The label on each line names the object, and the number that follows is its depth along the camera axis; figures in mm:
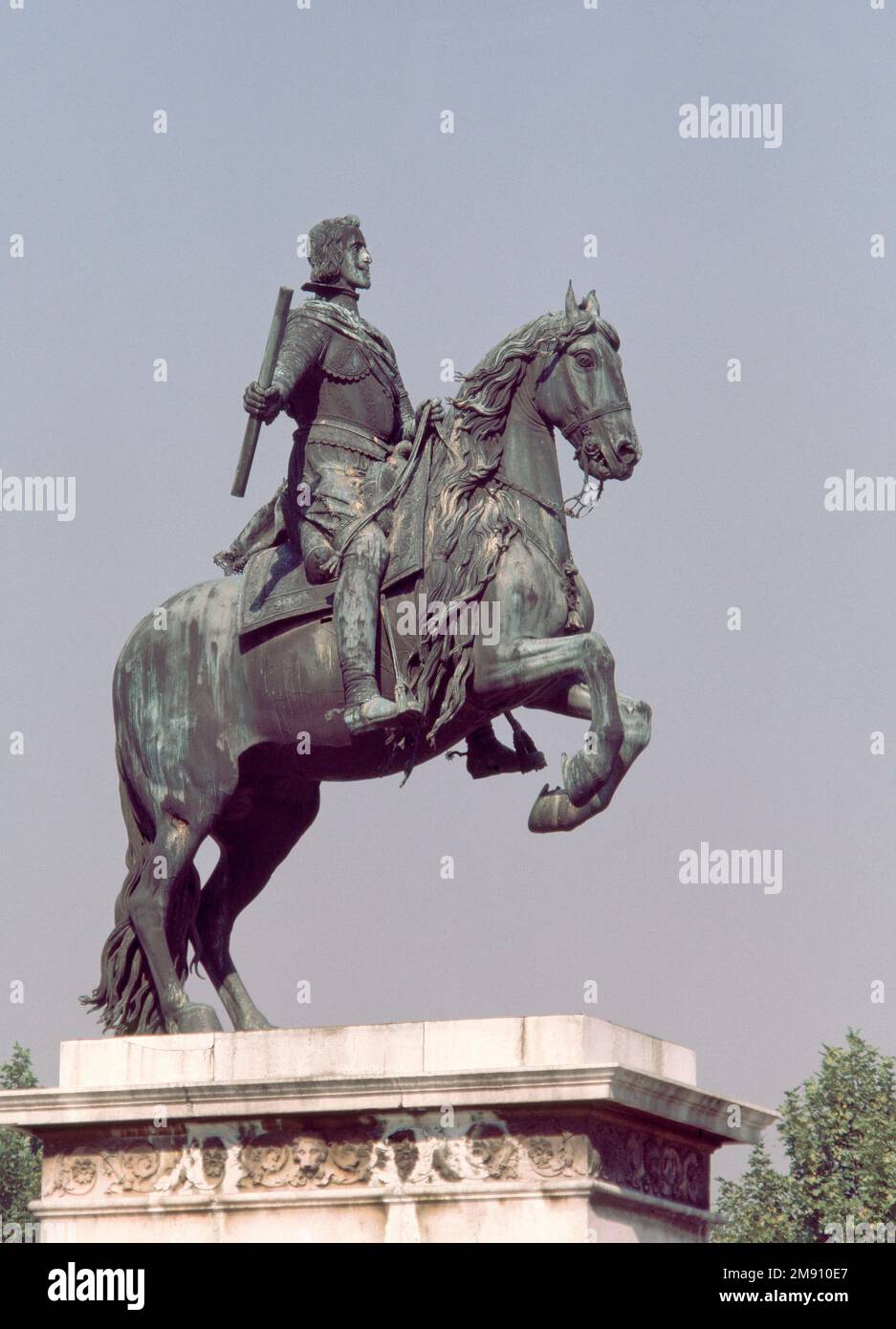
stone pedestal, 16391
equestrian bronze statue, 17469
